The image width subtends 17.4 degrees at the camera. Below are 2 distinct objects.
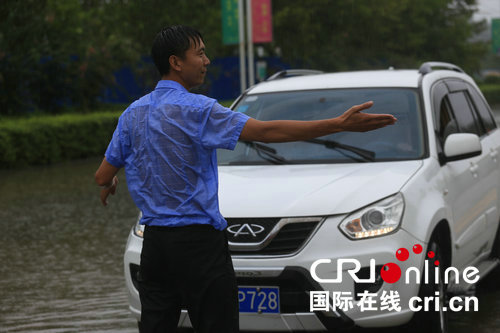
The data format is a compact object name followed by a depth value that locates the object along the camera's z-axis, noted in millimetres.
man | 5919
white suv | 8163
